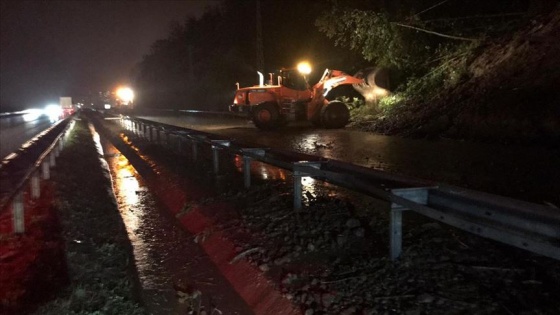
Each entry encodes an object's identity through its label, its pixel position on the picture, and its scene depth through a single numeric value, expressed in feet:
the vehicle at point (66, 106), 188.86
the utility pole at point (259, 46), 107.34
